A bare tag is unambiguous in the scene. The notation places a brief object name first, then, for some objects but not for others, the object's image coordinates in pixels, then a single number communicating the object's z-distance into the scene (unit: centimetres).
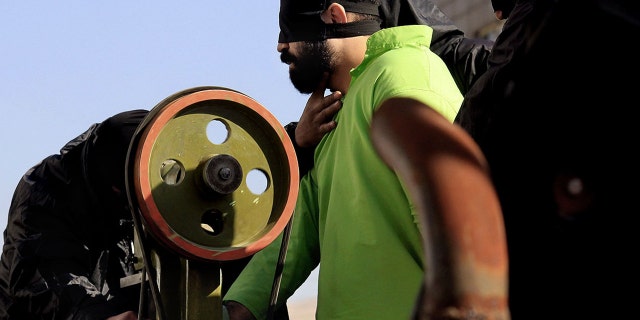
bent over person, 438
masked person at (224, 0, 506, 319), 247
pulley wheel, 279
